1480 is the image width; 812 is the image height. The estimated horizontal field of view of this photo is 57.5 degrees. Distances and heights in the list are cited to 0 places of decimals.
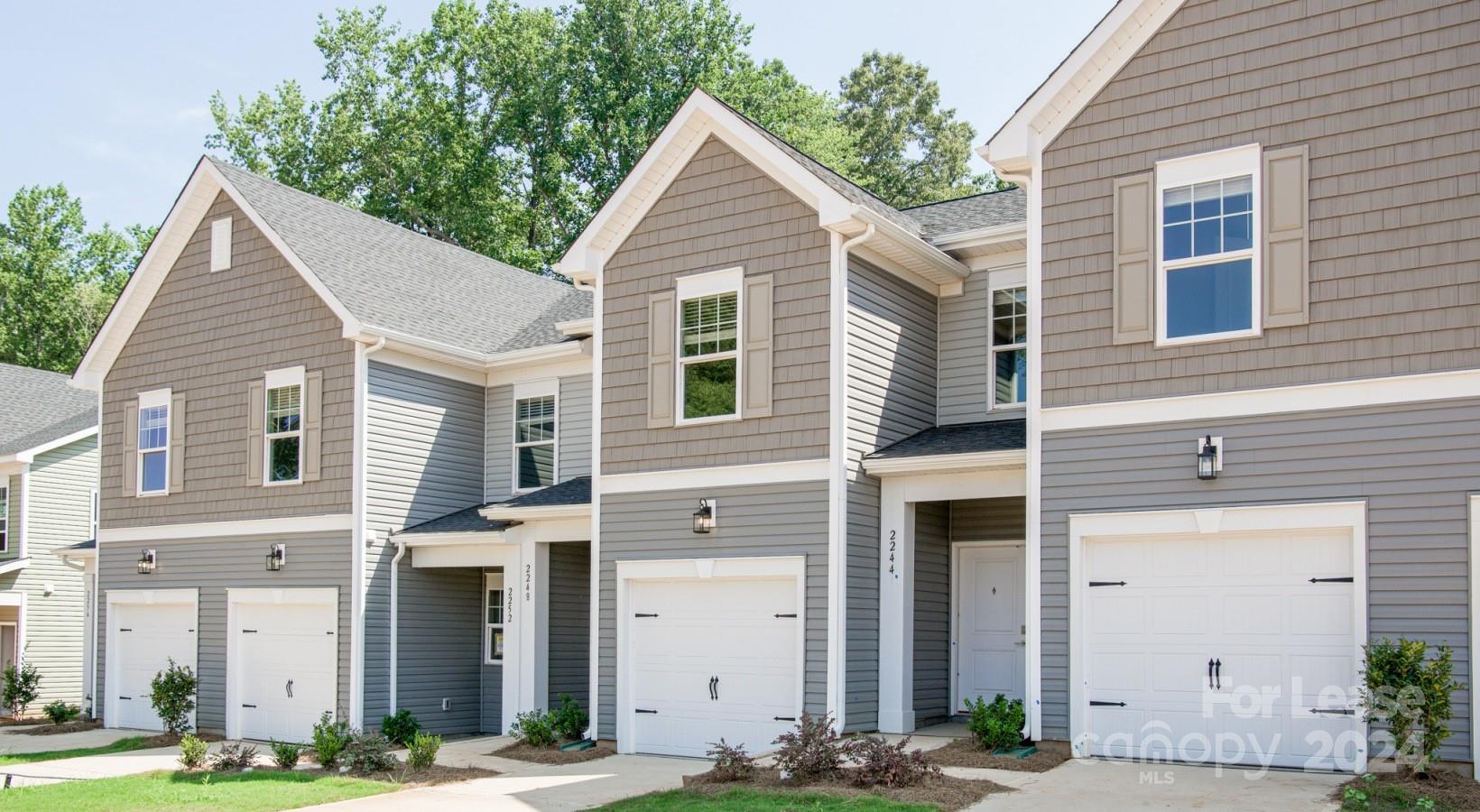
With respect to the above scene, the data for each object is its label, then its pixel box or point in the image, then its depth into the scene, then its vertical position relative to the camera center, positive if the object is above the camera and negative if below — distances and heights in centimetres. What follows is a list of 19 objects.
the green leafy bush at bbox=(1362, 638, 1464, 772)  1053 -164
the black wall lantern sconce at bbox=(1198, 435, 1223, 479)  1215 +24
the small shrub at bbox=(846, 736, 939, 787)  1131 -240
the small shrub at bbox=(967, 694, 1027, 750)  1273 -228
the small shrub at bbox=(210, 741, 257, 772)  1534 -323
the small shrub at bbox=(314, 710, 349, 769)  1516 -301
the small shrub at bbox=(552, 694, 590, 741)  1623 -292
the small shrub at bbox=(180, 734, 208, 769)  1538 -316
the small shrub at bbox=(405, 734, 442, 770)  1449 -295
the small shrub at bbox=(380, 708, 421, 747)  1805 -335
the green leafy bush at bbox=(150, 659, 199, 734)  1973 -323
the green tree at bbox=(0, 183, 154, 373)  4547 +676
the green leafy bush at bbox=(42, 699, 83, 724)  2231 -397
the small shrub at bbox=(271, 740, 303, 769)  1518 -313
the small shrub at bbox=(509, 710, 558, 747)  1620 -301
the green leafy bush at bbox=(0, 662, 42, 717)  2452 -391
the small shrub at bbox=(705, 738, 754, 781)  1237 -262
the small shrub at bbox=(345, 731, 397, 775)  1456 -301
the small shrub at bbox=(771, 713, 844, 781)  1185 -241
